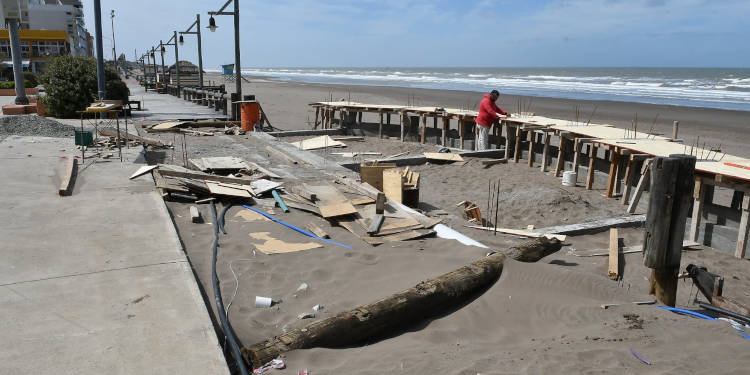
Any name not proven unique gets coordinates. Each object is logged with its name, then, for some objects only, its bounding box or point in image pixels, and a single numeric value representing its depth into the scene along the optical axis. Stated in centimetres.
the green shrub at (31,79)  3926
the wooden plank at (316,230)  662
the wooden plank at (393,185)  872
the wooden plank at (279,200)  760
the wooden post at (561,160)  1179
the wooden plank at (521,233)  751
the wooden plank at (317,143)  1494
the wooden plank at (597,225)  787
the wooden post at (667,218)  498
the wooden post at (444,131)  1575
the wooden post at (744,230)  694
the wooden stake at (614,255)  639
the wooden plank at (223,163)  981
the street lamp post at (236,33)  1832
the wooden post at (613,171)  977
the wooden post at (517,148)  1322
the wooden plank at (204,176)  848
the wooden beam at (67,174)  738
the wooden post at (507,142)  1381
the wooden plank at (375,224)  662
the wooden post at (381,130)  1780
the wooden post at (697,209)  746
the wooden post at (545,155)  1245
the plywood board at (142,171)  861
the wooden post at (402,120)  1697
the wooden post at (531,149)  1285
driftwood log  380
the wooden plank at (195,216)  688
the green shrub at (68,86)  1797
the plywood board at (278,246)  603
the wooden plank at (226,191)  780
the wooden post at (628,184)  958
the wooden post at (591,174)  1066
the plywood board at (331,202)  716
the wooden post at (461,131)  1558
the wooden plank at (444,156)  1322
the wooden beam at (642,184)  846
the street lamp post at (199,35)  2770
